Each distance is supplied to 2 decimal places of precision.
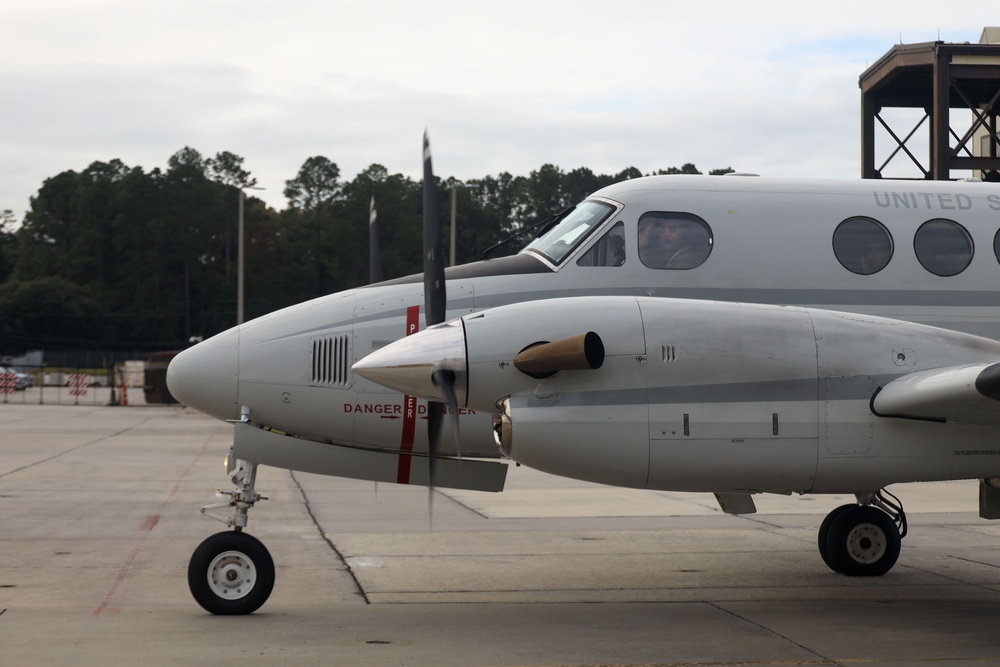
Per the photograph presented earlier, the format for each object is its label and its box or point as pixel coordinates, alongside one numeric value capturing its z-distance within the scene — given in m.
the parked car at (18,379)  127.56
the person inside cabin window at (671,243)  17.19
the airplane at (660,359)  14.34
